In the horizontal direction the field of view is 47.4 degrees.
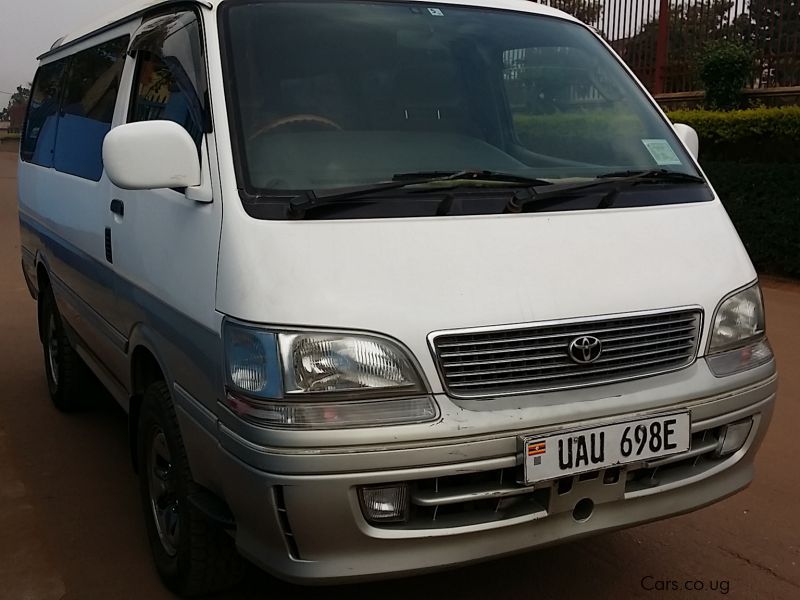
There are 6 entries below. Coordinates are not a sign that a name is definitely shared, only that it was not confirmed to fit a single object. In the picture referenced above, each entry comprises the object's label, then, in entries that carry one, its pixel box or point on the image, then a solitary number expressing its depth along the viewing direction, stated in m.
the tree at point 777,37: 8.64
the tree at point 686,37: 9.30
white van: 2.41
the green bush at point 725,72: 9.06
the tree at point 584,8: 10.29
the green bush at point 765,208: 8.31
